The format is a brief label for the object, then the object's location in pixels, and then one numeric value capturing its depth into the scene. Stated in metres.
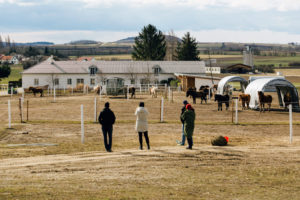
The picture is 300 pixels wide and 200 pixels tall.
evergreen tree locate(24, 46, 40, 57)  188.62
